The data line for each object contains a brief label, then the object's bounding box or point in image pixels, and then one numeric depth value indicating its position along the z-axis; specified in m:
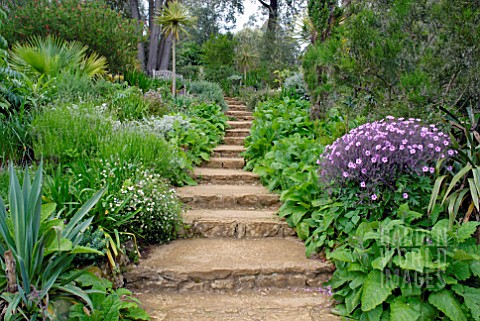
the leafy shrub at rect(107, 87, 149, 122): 6.78
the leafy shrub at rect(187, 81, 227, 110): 10.37
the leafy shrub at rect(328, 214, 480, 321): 2.74
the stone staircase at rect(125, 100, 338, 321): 3.17
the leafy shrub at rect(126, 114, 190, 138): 5.95
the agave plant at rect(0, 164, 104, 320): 2.45
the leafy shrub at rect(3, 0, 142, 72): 10.27
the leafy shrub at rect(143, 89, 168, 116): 7.64
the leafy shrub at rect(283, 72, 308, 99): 9.57
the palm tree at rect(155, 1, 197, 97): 10.64
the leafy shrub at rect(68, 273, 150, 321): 2.58
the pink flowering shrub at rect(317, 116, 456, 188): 3.43
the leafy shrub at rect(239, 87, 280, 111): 10.34
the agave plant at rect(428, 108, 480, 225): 3.19
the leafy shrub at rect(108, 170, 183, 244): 3.69
